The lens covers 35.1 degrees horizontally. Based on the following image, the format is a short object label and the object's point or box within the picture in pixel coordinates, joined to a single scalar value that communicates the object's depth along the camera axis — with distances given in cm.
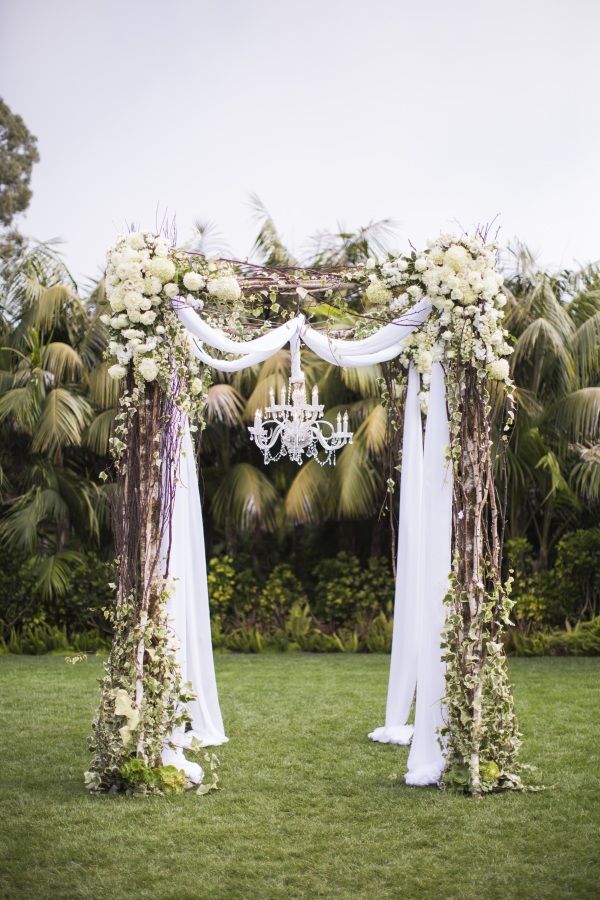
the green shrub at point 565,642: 1102
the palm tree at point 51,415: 1159
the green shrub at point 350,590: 1202
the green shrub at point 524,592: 1134
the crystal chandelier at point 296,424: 640
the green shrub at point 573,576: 1125
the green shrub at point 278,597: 1237
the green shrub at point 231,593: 1231
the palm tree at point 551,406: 1094
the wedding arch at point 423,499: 551
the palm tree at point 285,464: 1121
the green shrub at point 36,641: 1200
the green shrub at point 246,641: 1195
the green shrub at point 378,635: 1164
